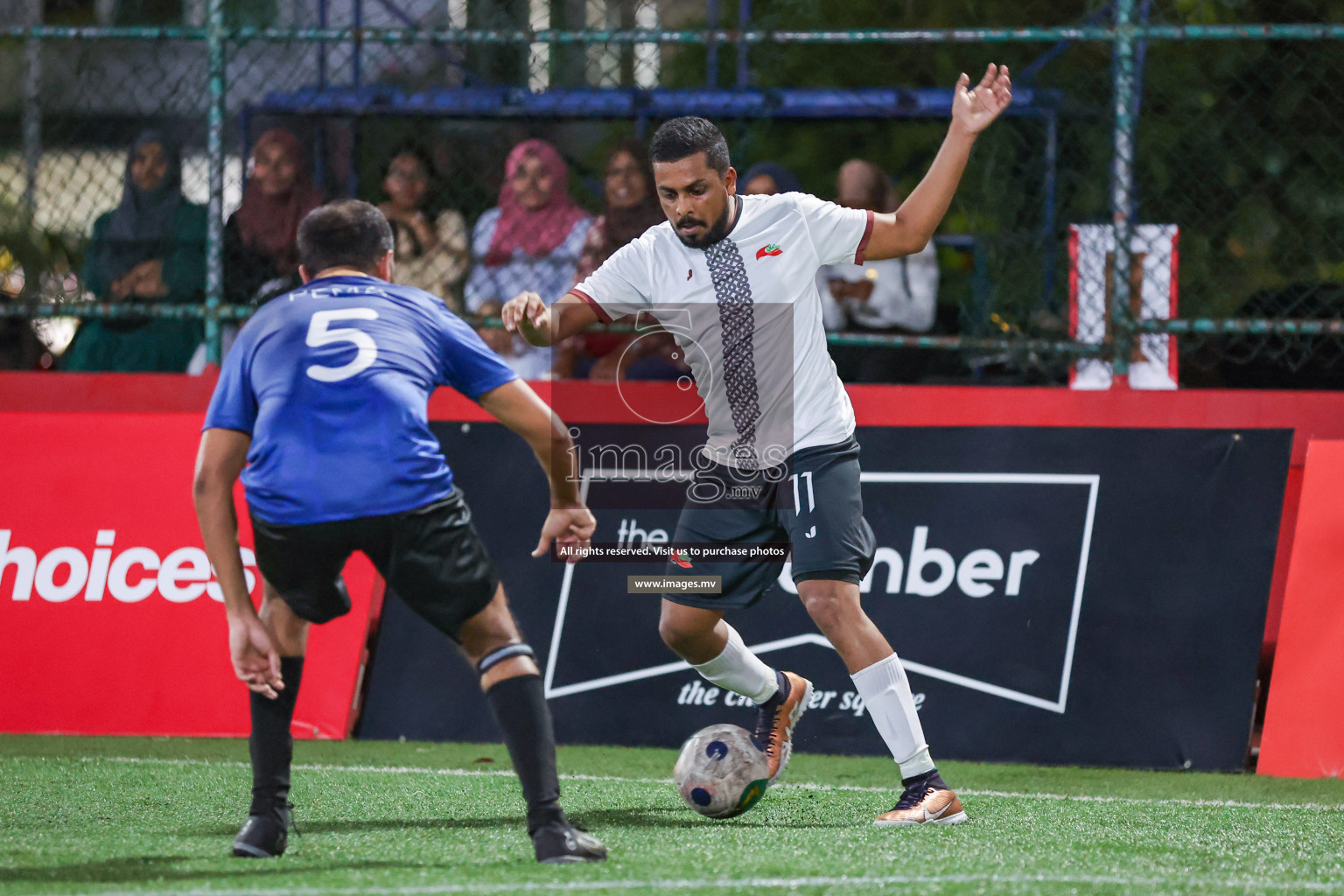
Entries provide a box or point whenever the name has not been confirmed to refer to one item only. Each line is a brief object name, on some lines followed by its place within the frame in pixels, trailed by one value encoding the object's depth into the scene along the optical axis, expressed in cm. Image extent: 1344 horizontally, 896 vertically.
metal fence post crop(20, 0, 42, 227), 1627
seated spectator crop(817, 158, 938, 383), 1530
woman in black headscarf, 1572
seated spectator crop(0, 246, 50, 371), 1694
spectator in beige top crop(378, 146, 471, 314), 1575
